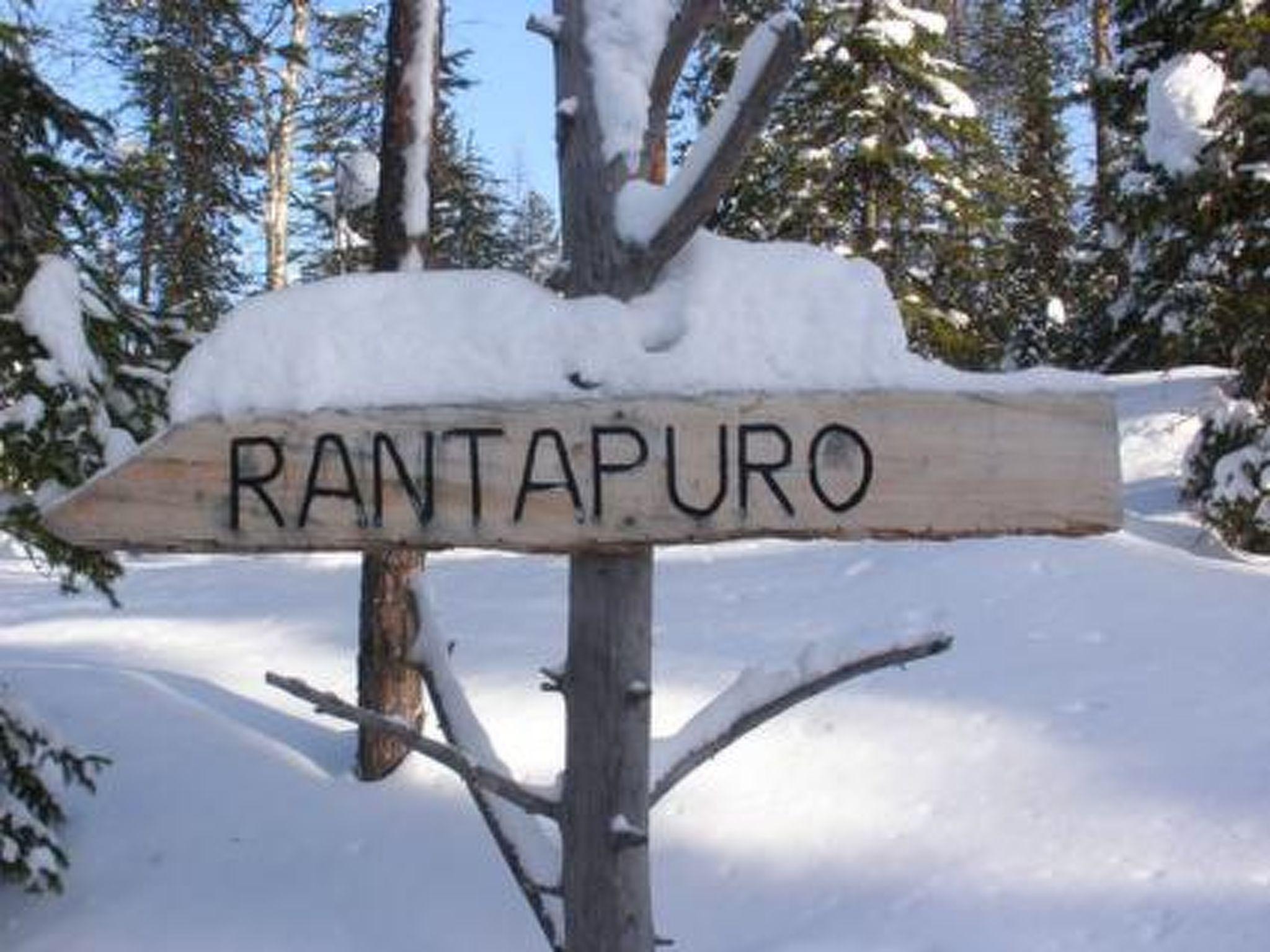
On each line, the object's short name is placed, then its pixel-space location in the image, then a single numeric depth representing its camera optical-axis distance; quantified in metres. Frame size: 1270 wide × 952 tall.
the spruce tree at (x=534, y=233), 44.91
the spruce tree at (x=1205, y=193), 10.12
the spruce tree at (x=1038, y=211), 28.30
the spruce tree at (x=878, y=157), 14.50
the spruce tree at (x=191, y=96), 7.15
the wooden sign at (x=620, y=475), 2.13
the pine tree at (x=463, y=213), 23.78
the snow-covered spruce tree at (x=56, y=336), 5.17
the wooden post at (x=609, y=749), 2.42
